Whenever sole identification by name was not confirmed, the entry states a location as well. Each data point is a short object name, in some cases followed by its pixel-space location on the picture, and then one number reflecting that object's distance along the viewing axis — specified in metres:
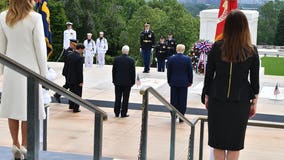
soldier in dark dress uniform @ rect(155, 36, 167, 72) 17.67
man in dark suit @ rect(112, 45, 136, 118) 10.27
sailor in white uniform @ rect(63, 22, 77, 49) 18.12
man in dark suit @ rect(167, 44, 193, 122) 9.65
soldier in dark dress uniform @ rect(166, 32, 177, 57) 17.67
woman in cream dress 3.76
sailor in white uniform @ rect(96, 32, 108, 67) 19.53
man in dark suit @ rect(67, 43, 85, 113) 10.55
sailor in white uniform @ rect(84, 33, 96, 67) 18.78
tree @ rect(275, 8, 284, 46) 83.75
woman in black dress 3.80
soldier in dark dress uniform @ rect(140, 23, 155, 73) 16.98
